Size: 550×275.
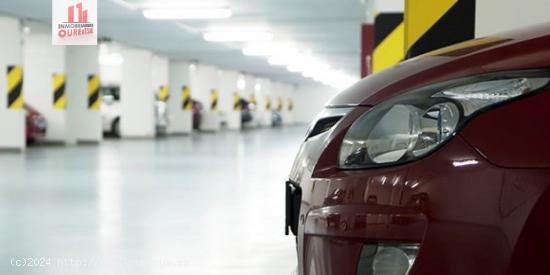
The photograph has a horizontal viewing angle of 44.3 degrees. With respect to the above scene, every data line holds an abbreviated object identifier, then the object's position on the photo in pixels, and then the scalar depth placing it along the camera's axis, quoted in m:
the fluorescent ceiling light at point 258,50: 18.72
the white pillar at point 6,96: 13.41
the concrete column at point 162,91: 22.38
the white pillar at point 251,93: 35.19
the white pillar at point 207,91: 27.25
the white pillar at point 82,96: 17.09
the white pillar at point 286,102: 43.47
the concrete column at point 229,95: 29.78
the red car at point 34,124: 14.99
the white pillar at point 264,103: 37.50
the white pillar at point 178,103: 23.59
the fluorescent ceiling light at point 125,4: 10.64
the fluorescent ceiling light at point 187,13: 11.65
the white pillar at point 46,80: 15.80
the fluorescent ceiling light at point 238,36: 15.34
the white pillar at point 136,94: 20.14
